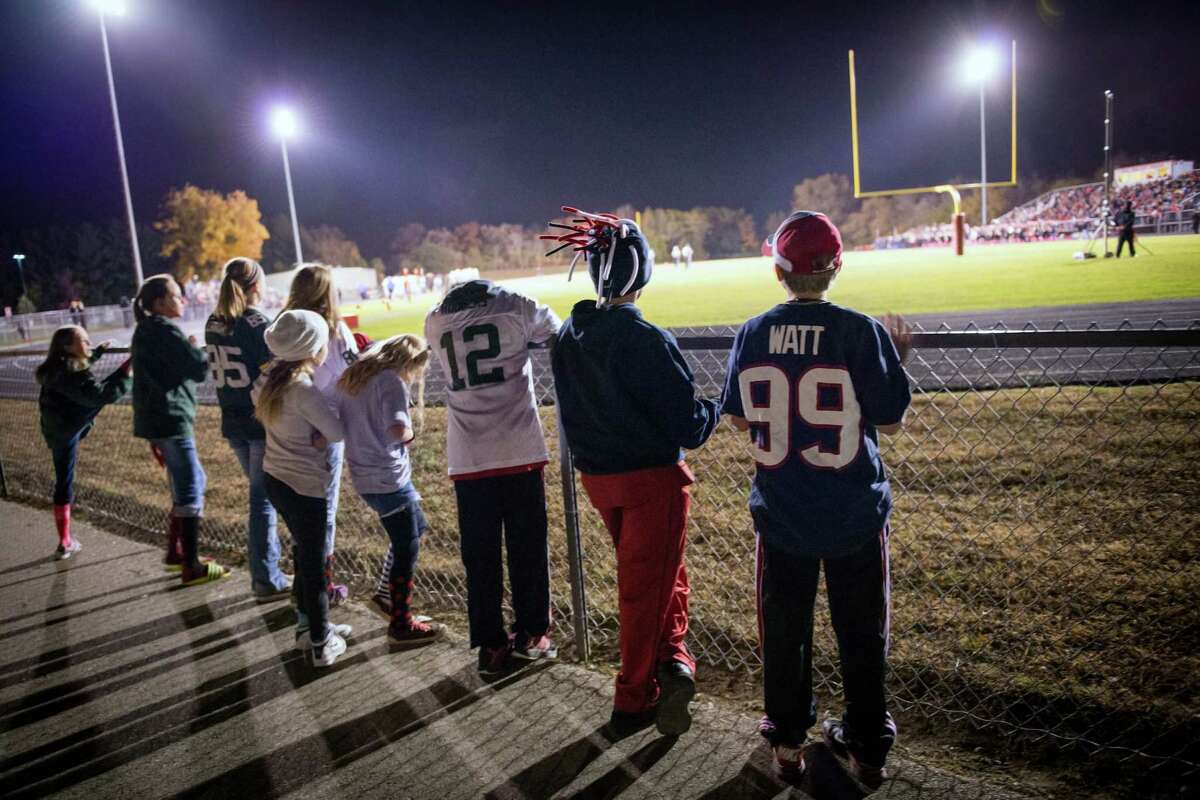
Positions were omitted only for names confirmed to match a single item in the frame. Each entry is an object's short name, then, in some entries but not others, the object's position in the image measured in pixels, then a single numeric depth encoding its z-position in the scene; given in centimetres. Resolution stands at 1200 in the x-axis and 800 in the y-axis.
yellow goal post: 3302
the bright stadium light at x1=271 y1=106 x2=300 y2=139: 3062
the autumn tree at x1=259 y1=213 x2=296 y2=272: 9300
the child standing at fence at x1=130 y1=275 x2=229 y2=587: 486
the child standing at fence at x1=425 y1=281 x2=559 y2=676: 343
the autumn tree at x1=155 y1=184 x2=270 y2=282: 6638
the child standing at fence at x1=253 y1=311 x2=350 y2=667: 360
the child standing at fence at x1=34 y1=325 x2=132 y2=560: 567
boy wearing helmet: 285
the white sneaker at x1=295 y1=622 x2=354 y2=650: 394
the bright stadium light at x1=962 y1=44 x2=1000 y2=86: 3878
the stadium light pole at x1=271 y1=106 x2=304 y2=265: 3062
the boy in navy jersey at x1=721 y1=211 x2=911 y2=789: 246
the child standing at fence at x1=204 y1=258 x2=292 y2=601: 445
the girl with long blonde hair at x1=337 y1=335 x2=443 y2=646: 364
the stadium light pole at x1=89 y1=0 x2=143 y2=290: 1766
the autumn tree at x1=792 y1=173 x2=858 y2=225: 6804
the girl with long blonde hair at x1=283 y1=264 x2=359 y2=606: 392
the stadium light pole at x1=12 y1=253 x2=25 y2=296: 7231
